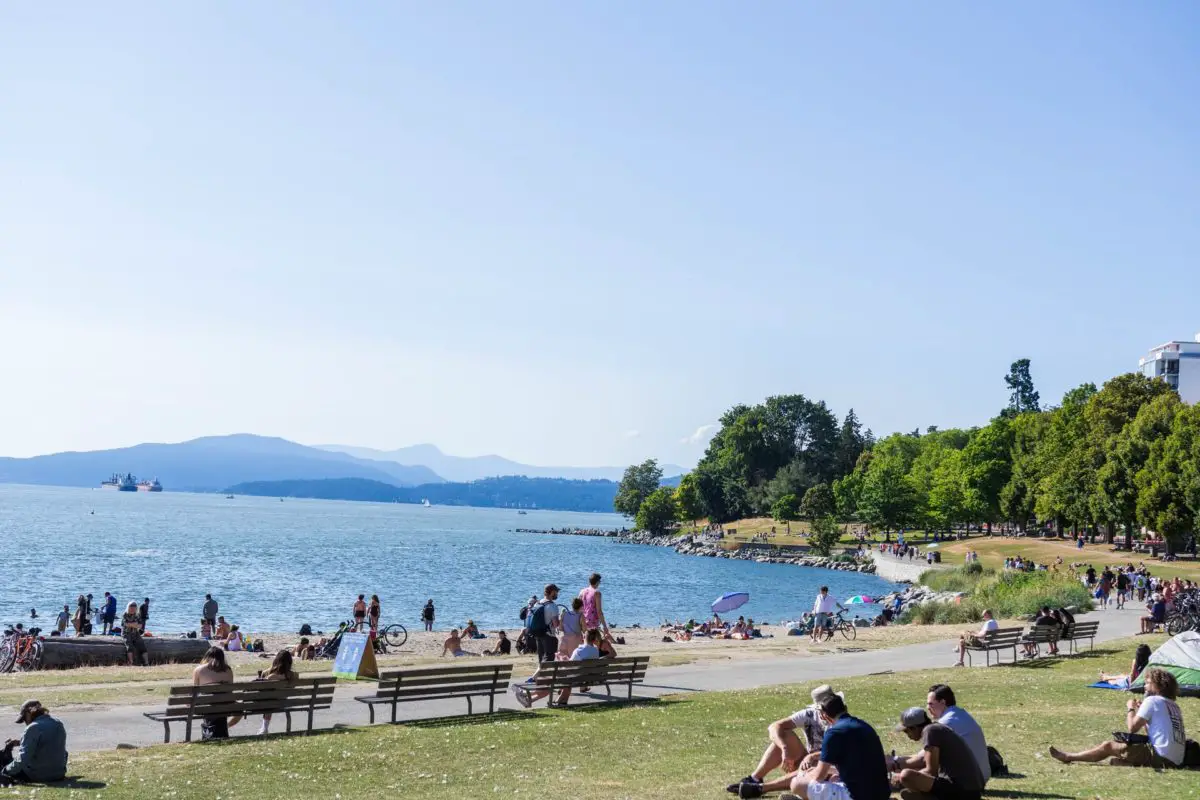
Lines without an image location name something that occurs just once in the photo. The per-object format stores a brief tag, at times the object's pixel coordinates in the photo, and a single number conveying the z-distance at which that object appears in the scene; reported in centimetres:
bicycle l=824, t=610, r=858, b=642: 3498
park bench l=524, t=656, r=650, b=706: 1791
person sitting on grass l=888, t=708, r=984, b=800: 1038
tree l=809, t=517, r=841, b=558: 11862
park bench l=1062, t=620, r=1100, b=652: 2684
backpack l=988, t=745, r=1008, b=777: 1196
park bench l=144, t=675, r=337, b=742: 1453
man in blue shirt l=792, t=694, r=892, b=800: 966
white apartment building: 13912
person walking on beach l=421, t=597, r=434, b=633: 4747
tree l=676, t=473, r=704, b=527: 17109
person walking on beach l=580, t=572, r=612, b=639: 1966
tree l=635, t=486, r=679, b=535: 17938
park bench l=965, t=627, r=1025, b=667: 2459
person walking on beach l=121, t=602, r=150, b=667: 2773
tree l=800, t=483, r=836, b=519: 14675
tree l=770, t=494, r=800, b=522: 15262
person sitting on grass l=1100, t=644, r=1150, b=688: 1873
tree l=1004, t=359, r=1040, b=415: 18512
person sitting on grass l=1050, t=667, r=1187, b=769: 1242
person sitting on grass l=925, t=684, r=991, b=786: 1073
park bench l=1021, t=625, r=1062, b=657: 2583
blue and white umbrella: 4741
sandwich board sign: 2022
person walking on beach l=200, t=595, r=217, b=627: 4103
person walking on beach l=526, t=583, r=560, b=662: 2020
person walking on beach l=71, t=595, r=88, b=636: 4128
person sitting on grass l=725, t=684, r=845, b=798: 1095
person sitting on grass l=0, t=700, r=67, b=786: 1209
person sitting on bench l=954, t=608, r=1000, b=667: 2569
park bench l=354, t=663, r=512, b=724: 1642
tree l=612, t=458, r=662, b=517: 19625
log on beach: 2756
